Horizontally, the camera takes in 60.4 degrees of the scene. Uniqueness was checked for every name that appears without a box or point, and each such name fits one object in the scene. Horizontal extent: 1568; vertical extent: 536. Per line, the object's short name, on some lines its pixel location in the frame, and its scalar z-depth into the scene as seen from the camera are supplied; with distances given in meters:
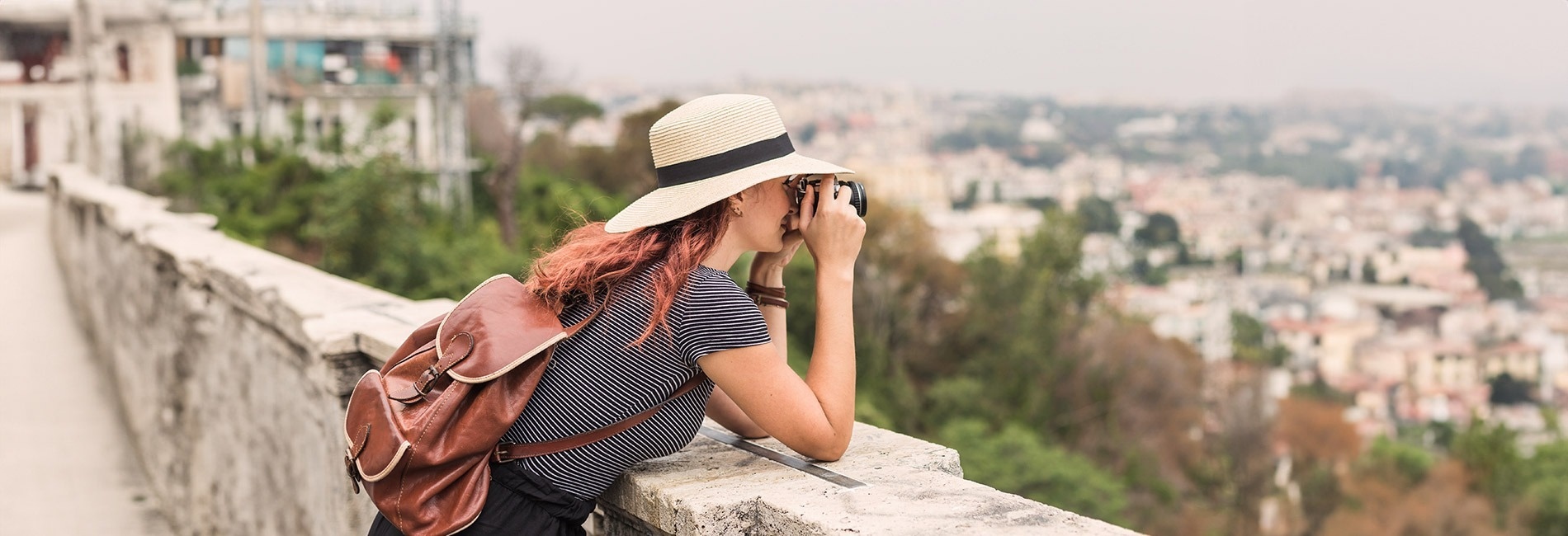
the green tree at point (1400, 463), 33.38
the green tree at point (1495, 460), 32.75
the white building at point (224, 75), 23.14
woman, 1.92
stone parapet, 1.83
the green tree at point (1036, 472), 21.31
